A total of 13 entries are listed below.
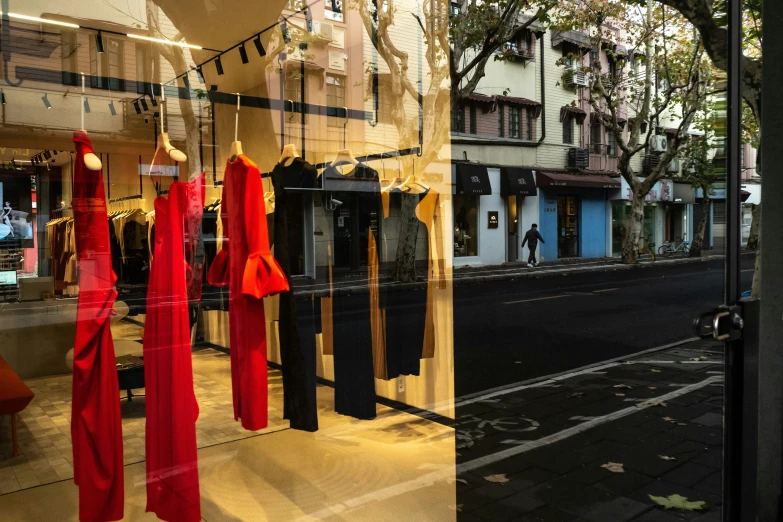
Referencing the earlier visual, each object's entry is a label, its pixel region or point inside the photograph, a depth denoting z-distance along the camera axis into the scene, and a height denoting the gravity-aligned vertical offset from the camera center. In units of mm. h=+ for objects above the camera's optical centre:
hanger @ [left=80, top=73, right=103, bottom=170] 1913 +267
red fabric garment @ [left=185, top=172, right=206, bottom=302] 2189 +24
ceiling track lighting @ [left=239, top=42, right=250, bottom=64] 3473 +1133
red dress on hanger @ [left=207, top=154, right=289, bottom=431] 2111 -148
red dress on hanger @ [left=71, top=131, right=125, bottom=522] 1836 -435
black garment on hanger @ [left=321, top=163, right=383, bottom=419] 3166 -541
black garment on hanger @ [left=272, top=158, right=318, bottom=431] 2432 -440
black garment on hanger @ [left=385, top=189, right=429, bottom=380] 3332 -530
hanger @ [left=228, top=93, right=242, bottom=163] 2234 +350
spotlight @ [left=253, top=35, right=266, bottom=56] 3548 +1204
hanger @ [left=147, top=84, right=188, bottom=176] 2266 +363
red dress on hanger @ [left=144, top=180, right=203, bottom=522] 2004 -484
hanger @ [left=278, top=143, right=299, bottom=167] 2543 +376
